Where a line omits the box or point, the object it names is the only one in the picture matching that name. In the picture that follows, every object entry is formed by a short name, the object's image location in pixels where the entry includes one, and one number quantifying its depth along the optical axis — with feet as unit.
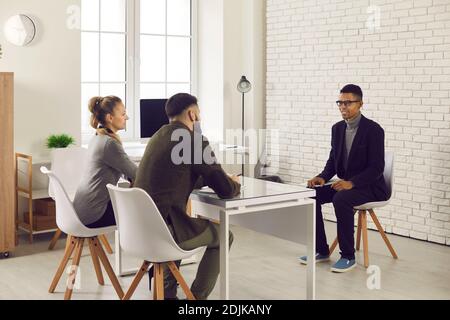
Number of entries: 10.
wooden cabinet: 17.47
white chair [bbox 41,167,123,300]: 14.20
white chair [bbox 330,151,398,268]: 17.57
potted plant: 20.43
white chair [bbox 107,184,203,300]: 11.93
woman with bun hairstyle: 14.33
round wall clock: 19.85
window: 23.30
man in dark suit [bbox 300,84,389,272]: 17.22
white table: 12.82
